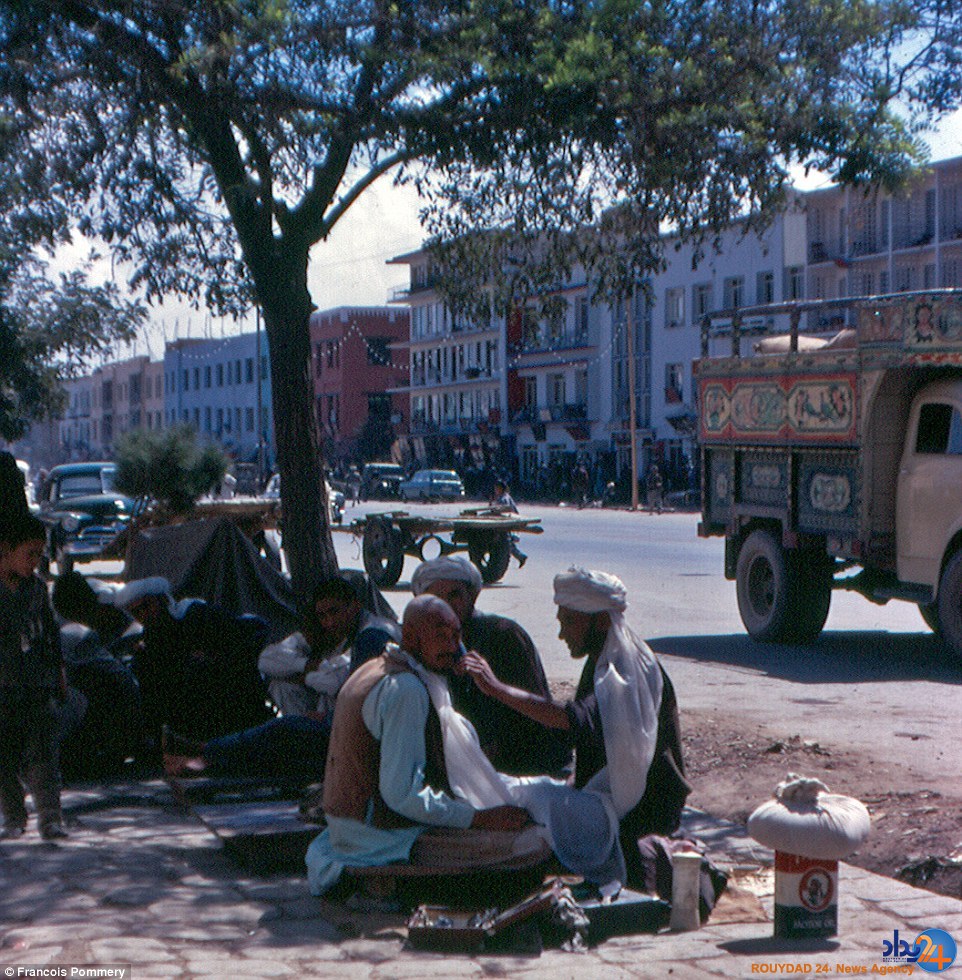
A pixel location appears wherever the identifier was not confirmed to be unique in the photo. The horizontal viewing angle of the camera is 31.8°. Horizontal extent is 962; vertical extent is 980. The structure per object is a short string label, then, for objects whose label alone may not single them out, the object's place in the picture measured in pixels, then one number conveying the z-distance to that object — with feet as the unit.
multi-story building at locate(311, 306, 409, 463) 312.71
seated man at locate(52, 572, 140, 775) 27.20
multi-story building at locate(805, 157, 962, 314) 182.80
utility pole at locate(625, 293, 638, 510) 172.80
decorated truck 43.39
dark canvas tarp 40.40
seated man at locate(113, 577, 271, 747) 28.14
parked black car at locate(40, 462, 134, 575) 84.58
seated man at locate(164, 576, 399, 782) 25.54
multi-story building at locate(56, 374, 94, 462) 435.94
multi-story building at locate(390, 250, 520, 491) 275.59
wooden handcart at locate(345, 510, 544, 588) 74.69
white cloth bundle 17.16
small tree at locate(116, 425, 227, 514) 92.89
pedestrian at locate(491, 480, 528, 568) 76.23
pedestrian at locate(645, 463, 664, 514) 169.58
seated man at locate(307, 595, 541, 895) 18.26
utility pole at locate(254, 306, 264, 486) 184.03
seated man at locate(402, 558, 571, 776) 21.57
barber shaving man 18.85
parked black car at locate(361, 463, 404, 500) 238.27
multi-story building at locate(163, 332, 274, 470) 342.03
